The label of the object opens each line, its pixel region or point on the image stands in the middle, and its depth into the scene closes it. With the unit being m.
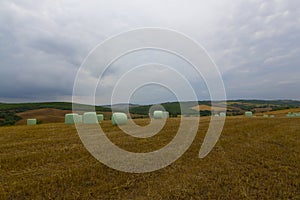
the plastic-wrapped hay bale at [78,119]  20.65
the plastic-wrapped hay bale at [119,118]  16.67
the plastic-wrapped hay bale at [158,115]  26.53
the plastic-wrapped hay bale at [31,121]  22.73
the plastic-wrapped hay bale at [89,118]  18.53
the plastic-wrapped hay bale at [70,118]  20.80
